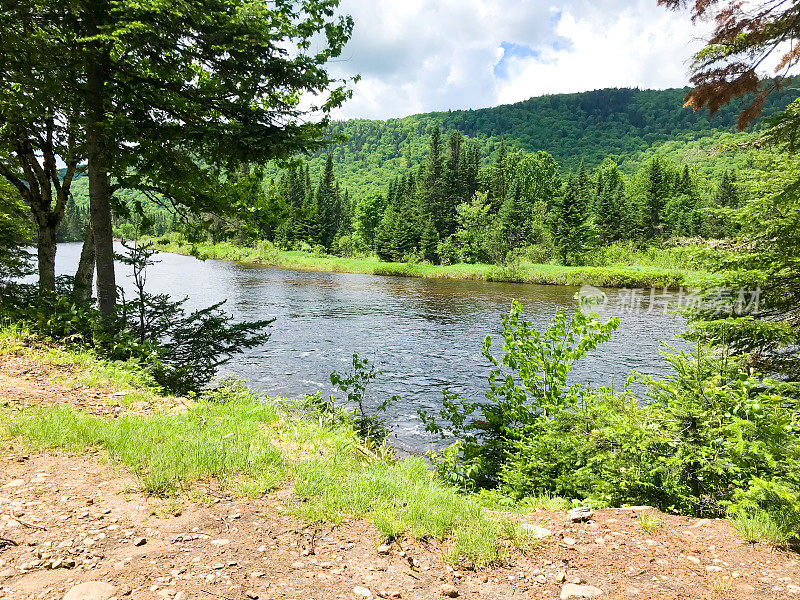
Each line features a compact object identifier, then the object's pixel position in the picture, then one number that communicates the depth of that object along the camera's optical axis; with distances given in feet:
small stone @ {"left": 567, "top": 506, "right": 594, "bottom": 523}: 13.65
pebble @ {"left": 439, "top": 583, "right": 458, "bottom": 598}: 9.92
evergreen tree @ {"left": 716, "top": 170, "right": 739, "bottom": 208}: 210.59
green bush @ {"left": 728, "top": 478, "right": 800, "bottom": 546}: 11.46
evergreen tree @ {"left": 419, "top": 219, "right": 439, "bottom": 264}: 223.92
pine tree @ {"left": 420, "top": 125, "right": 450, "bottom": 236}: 245.45
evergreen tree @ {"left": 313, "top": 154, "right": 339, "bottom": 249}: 265.54
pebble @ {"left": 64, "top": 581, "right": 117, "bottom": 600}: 8.34
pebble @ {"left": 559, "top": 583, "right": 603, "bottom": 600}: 9.87
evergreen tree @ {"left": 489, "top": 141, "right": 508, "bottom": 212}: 255.50
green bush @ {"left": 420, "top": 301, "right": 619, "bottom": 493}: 21.37
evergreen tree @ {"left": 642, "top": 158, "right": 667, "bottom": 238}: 238.48
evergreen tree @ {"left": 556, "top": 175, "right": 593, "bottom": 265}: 196.34
